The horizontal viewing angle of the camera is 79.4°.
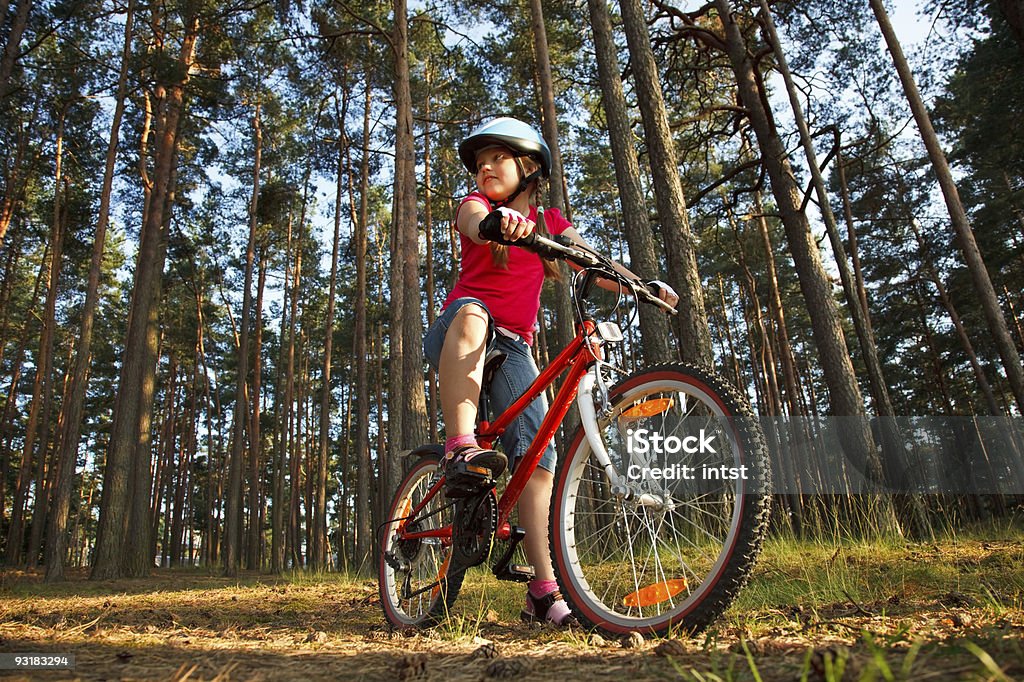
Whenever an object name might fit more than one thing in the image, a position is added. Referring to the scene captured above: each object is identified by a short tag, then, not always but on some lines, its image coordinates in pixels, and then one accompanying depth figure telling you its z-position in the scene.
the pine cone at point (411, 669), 1.53
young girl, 2.40
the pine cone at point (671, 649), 1.49
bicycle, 1.69
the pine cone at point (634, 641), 1.69
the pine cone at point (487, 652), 1.77
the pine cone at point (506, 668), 1.48
